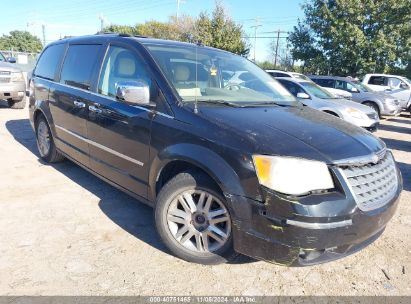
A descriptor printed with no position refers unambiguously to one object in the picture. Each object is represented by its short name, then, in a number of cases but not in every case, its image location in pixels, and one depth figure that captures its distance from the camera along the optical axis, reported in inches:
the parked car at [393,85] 647.8
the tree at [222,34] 1152.8
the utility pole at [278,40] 1988.6
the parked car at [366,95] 534.0
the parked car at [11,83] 407.2
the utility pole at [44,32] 2047.2
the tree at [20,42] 3130.2
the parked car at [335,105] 356.5
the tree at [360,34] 955.3
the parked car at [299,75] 515.2
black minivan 99.2
